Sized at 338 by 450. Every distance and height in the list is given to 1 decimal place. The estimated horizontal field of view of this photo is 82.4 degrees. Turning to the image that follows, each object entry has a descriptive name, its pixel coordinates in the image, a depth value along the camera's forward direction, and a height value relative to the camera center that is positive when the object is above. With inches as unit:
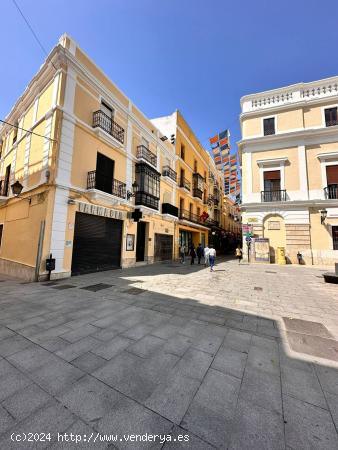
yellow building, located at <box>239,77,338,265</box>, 593.6 +270.8
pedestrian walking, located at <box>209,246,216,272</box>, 444.5 -18.0
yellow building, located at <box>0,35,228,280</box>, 349.4 +153.4
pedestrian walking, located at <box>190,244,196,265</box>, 602.5 -19.4
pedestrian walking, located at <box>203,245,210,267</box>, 491.1 -11.3
